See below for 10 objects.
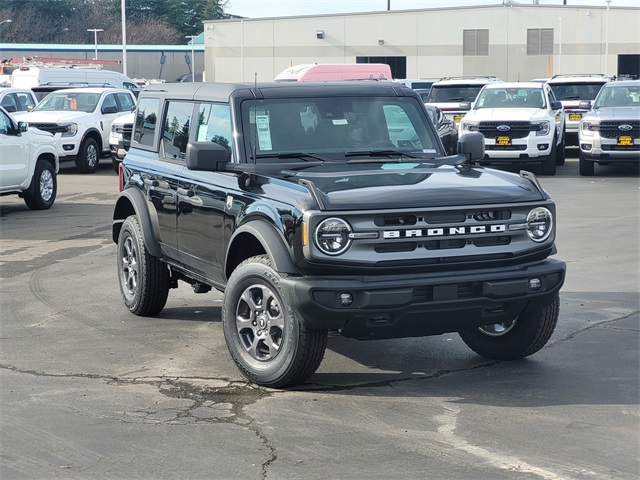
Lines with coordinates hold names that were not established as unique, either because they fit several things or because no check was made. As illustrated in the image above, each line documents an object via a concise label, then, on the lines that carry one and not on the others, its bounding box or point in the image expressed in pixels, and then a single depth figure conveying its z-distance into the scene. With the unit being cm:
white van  3291
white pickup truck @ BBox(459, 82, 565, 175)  2184
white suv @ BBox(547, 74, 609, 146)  2716
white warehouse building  5681
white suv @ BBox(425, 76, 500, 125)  2709
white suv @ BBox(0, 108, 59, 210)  1608
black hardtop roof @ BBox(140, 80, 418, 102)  770
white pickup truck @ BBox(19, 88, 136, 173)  2331
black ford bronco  620
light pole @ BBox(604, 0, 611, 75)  5603
